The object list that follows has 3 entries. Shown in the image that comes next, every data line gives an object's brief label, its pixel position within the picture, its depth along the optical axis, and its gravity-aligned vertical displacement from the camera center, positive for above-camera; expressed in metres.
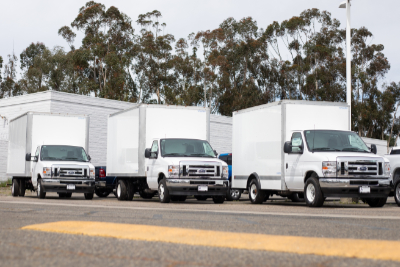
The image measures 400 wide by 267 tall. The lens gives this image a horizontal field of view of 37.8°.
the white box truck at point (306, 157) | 15.98 +0.57
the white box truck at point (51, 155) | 21.58 +0.73
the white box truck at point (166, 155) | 18.36 +0.66
